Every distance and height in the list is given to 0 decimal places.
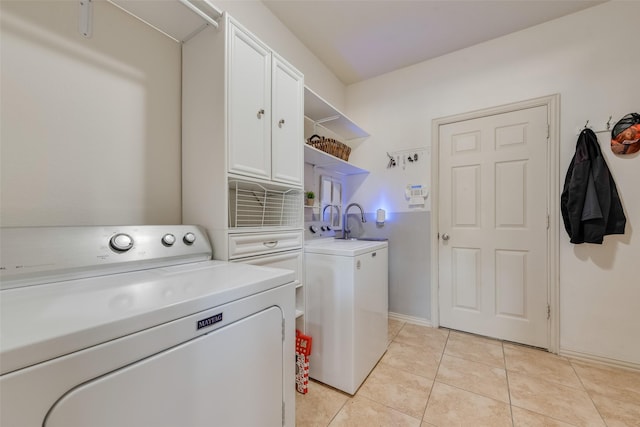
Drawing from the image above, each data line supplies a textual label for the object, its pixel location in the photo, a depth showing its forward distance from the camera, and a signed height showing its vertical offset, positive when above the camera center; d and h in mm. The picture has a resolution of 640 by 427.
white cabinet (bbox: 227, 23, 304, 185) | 1267 +595
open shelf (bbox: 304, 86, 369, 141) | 1978 +918
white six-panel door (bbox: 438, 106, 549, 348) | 2074 -97
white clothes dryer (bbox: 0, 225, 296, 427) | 446 -274
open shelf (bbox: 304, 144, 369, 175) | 1983 +496
